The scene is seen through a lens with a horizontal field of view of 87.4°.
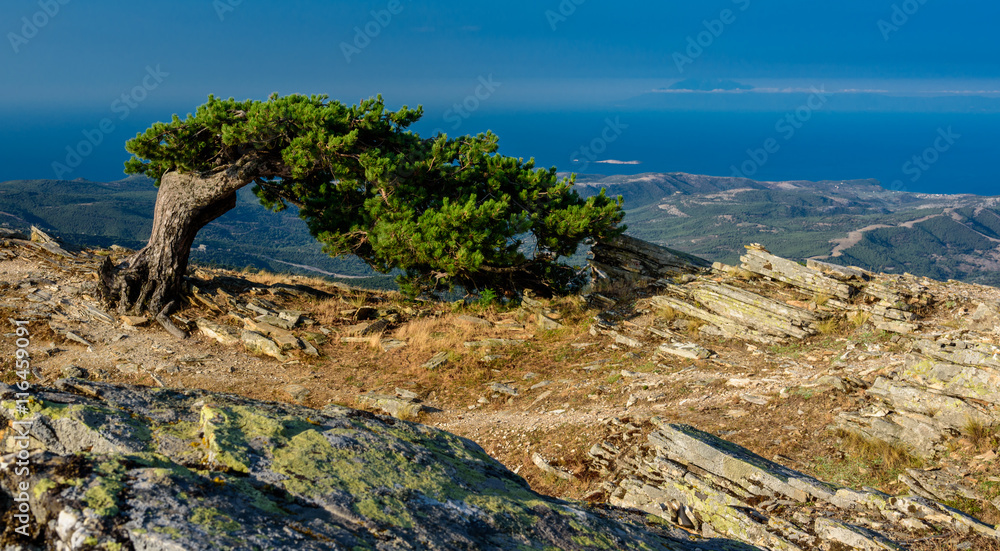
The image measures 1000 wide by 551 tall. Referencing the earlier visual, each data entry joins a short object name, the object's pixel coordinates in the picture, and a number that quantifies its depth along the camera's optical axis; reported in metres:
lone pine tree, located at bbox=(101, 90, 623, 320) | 18.33
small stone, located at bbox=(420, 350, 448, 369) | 17.48
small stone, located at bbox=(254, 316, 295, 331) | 19.98
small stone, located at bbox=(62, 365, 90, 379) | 15.00
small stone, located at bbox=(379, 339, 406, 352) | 18.97
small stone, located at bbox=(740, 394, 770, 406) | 12.39
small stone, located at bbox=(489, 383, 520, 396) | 15.53
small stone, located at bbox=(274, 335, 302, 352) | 18.62
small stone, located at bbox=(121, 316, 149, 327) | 19.23
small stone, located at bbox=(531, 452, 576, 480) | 10.45
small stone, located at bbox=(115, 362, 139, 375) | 16.05
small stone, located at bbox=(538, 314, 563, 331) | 19.70
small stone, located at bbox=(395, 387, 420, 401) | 15.55
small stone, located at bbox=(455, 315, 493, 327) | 20.66
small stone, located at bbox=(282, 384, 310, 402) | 15.38
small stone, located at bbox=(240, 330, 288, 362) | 18.45
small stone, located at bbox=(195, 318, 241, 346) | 19.00
